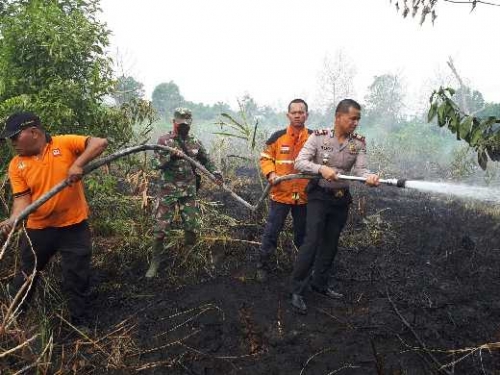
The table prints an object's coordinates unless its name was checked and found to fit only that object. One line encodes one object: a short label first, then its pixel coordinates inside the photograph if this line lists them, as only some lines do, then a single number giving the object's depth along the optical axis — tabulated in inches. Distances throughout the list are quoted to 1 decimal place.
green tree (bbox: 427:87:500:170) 127.6
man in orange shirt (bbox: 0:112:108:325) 114.3
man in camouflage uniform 170.7
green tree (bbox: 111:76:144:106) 908.0
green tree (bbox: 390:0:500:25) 134.8
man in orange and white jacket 160.1
